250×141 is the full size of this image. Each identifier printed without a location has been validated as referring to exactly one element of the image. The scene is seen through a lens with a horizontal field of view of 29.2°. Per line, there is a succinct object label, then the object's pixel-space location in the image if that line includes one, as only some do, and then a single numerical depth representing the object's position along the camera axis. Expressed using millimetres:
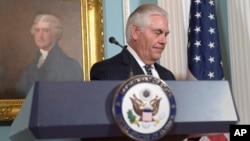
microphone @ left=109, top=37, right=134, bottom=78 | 2221
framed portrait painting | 4211
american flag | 4391
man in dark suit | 2715
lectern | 1765
